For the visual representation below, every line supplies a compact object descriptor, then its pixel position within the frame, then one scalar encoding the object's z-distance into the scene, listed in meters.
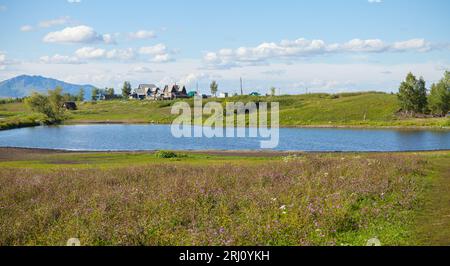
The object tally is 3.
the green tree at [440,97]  142.75
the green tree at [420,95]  145.00
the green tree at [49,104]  173.38
